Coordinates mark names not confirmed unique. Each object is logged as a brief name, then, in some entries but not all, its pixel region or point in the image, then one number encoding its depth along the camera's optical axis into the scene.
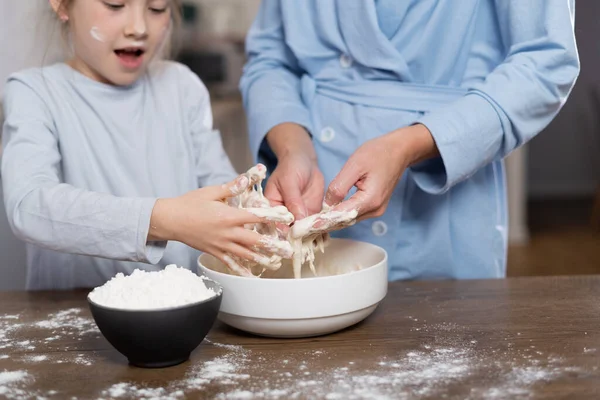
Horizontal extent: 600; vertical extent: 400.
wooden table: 0.82
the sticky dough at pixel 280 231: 1.02
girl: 1.03
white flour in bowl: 0.88
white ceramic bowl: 0.96
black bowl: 0.86
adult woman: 1.22
